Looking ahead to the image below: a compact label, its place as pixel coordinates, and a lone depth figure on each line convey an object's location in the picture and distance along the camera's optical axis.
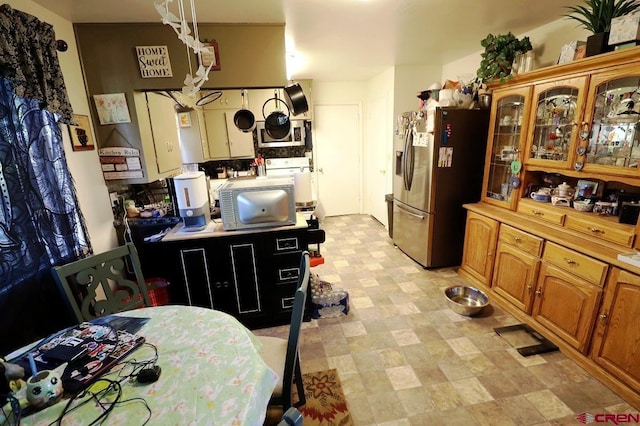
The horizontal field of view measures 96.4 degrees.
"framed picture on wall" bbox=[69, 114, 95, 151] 2.00
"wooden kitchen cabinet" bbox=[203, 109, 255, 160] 4.06
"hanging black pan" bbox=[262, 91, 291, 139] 2.34
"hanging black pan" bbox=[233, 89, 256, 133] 2.28
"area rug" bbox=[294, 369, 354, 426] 1.57
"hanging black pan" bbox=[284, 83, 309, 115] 2.29
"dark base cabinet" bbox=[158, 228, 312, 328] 2.17
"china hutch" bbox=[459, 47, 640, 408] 1.66
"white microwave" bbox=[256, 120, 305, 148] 4.39
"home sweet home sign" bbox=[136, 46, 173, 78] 2.19
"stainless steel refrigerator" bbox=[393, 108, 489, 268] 2.85
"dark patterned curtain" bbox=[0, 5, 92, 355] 1.34
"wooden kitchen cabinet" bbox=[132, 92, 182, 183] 2.34
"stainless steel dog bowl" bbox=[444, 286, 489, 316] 2.40
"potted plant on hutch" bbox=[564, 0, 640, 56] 1.71
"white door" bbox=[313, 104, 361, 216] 4.97
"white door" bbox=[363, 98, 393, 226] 4.39
